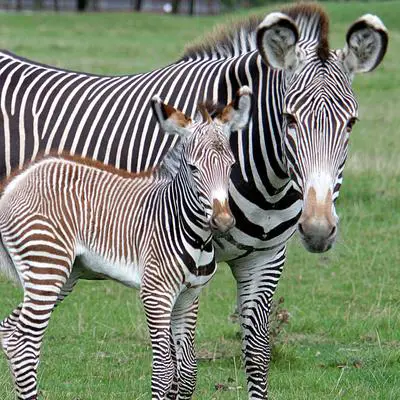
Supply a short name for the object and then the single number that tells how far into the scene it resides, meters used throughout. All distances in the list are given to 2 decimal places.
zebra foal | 11.62
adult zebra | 11.43
